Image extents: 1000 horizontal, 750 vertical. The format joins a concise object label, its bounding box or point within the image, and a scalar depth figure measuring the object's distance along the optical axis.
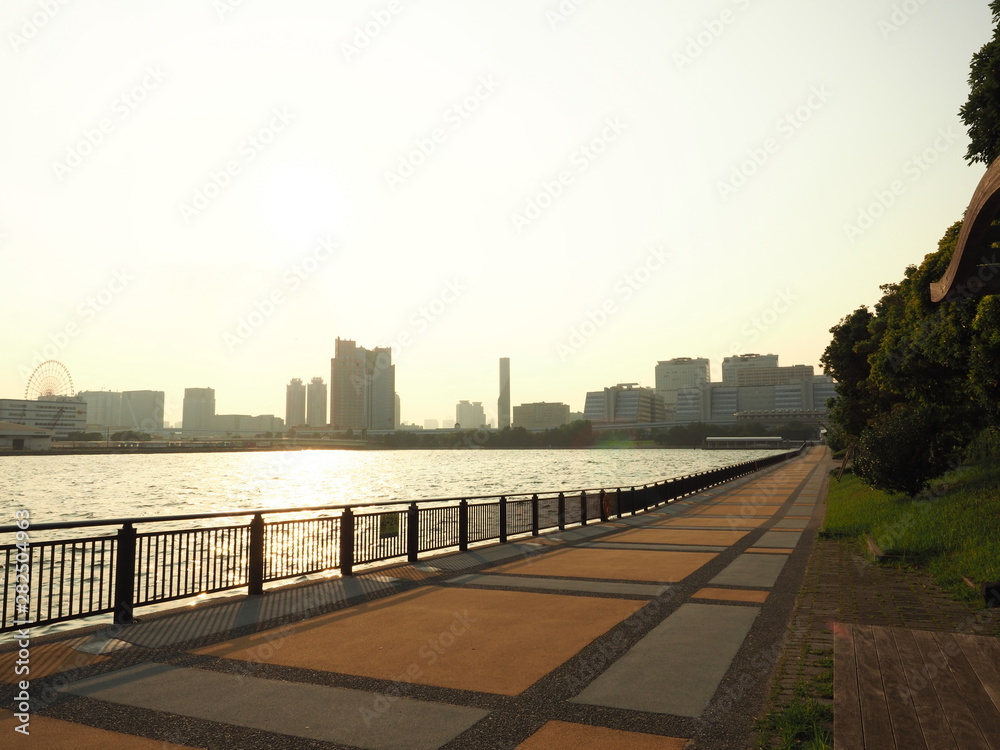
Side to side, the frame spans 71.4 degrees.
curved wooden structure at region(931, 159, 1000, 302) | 4.65
